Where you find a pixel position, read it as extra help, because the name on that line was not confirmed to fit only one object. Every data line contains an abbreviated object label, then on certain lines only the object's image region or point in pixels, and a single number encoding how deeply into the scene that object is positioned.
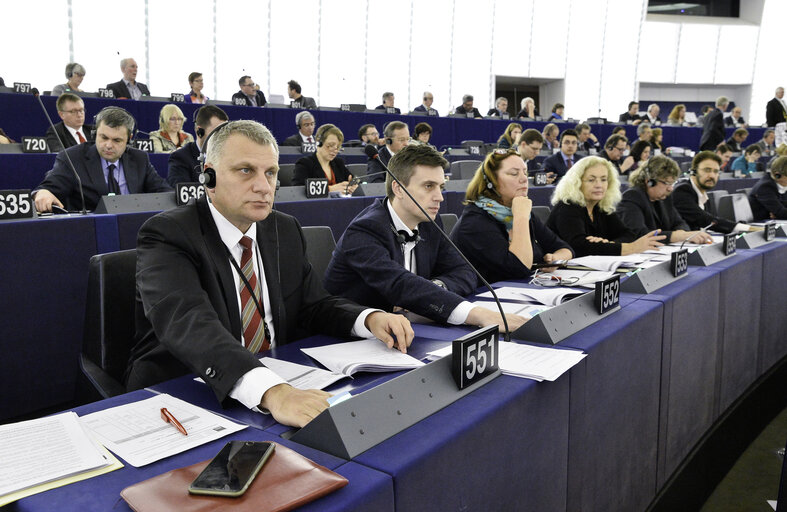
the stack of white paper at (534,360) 1.06
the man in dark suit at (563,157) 6.57
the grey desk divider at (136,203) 2.73
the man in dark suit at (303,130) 6.65
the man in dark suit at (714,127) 9.71
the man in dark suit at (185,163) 4.02
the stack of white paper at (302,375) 1.06
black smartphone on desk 0.66
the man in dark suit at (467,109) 10.62
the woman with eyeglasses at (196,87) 7.91
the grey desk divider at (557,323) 1.29
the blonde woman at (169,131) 5.49
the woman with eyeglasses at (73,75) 6.80
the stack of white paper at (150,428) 0.81
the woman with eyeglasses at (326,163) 4.76
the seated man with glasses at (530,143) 6.12
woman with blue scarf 2.36
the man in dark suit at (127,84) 7.06
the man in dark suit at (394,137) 5.25
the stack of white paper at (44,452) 0.73
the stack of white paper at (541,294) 1.71
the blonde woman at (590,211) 3.05
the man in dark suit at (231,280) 1.20
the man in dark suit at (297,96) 8.78
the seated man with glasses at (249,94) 8.39
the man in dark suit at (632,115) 12.14
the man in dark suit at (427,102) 10.49
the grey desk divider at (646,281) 1.77
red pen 0.87
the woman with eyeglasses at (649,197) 3.53
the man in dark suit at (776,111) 11.99
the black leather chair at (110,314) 1.49
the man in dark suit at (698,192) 4.21
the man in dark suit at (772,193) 4.70
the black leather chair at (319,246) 2.19
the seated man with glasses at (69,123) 4.83
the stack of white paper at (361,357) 1.14
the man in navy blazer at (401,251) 1.76
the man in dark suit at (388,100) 9.93
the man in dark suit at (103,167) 3.25
